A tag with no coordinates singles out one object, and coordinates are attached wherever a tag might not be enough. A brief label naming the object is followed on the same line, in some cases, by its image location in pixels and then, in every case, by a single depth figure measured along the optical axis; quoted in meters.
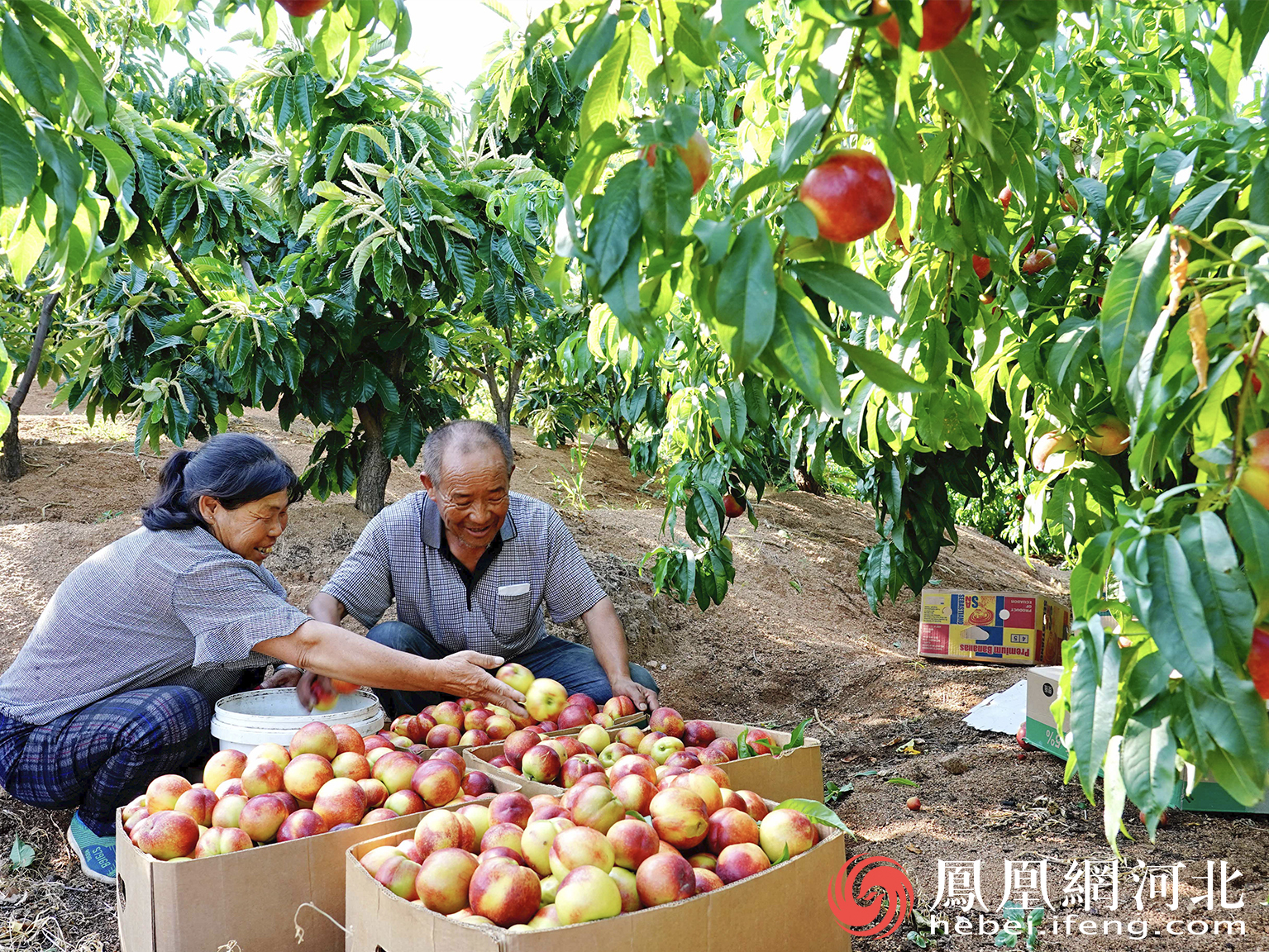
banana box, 4.27
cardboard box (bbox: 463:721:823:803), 2.04
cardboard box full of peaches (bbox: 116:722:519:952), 1.53
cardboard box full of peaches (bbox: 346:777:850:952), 1.33
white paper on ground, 3.20
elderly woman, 2.21
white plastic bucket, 2.16
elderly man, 2.92
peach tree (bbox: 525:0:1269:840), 0.83
